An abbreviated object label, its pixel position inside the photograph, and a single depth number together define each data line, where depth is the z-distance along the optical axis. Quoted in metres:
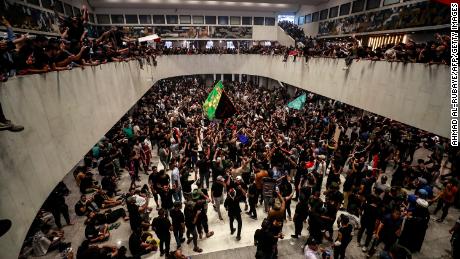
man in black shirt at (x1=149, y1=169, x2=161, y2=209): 7.14
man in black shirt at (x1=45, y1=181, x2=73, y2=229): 6.61
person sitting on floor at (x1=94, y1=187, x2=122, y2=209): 7.61
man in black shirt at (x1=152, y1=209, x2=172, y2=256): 5.33
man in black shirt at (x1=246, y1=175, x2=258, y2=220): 7.00
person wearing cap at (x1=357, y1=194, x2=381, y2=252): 5.74
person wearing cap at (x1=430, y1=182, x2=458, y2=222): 6.70
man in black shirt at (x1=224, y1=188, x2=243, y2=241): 6.07
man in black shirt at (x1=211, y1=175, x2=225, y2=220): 6.70
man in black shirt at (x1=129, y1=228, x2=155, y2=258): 4.84
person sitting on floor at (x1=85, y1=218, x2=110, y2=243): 6.14
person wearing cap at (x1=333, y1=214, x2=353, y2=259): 5.13
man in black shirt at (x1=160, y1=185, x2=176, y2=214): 6.89
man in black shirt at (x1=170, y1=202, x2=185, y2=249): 5.50
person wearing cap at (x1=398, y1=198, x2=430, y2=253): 5.60
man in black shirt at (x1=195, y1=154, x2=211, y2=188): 8.23
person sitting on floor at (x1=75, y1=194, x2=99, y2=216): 7.29
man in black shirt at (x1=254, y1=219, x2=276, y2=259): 4.83
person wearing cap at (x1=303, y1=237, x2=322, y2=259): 4.47
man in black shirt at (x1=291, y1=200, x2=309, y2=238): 6.05
